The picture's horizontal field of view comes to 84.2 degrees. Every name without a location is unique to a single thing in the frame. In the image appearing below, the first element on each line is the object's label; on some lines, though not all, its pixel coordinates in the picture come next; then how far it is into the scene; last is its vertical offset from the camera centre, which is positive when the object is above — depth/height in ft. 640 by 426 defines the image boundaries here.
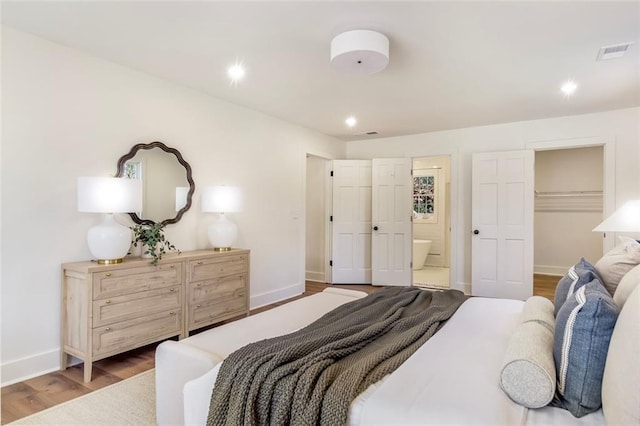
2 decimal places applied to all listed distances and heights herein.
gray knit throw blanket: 3.82 -1.92
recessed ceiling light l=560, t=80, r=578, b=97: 10.85 +3.98
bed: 3.22 -1.97
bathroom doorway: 24.45 +0.00
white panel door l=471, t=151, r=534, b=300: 15.33 -0.53
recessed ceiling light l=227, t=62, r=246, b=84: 9.77 +4.01
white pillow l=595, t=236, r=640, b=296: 5.43 -0.82
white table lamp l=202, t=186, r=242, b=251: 11.46 +0.11
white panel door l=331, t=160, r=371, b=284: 18.92 -0.44
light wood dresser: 8.05 -2.33
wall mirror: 10.12 +0.99
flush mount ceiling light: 7.59 +3.54
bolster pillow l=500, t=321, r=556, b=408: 3.67 -1.72
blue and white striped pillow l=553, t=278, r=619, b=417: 3.56 -1.46
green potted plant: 9.36 -0.74
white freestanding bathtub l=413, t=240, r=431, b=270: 22.81 -2.62
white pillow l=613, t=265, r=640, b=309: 4.34 -0.93
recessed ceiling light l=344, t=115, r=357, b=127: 15.12 +3.99
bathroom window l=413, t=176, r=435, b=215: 25.31 +1.23
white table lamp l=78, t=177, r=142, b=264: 8.18 +0.10
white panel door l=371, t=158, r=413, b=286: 18.06 -0.48
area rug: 6.36 -3.78
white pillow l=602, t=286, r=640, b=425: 2.88 -1.39
